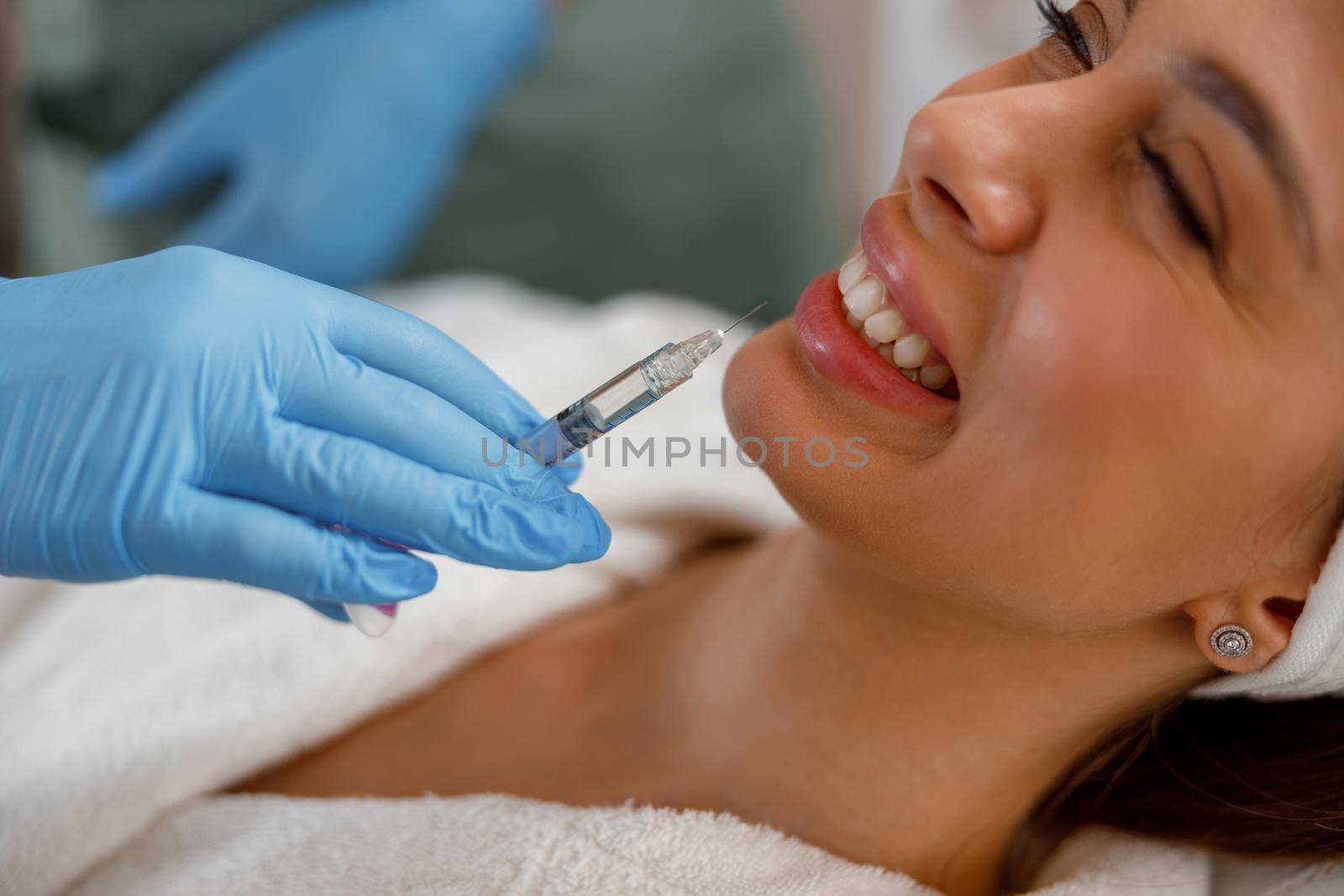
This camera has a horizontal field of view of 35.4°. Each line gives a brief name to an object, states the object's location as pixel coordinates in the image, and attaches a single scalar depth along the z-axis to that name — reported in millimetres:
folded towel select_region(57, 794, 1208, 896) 471
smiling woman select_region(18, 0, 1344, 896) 420
